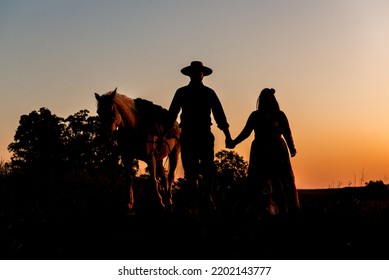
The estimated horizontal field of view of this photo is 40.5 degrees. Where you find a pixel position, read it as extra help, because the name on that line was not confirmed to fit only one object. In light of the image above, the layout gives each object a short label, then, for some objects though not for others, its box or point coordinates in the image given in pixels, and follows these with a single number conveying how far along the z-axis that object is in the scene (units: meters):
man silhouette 10.55
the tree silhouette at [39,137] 51.25
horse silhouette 11.32
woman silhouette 10.05
